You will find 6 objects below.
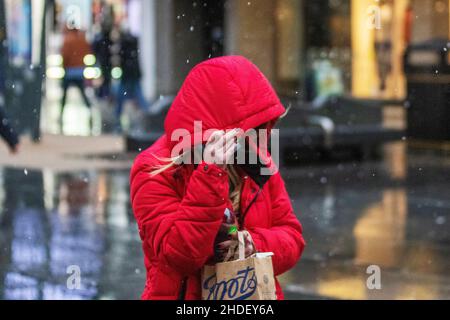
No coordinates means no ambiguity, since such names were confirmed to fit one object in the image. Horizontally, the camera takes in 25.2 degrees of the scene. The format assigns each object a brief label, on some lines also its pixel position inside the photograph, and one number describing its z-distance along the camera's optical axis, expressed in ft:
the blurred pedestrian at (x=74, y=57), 56.65
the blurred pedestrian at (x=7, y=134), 29.89
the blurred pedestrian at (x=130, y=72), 66.74
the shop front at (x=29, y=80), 50.77
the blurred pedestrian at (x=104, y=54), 67.67
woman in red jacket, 9.16
